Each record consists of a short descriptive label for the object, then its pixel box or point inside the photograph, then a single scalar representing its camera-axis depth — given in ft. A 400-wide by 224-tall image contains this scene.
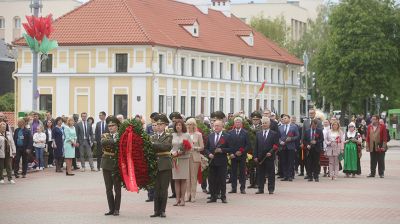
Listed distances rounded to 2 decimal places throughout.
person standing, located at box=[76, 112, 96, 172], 108.47
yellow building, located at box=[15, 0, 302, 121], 221.87
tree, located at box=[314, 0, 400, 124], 261.65
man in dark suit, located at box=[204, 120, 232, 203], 72.02
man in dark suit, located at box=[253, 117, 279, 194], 80.57
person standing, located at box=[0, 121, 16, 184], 86.39
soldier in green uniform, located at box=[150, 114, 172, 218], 60.64
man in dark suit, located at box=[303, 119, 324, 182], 97.30
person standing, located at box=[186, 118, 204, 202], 71.59
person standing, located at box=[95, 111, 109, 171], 108.37
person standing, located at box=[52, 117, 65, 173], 105.50
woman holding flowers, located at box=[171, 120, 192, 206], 67.56
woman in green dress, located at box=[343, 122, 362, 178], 103.45
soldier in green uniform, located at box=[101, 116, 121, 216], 60.44
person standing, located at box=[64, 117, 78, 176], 101.02
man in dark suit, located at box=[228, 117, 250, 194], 76.02
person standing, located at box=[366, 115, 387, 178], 103.50
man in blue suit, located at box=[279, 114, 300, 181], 95.76
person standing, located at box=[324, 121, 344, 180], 98.94
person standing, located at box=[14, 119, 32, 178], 96.48
